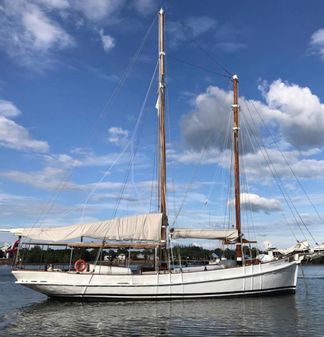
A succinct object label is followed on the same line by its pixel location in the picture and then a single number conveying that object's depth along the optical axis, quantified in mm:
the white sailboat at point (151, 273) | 35312
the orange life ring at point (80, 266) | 35750
